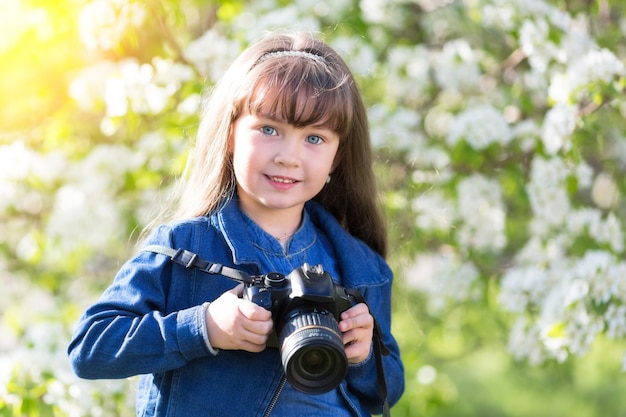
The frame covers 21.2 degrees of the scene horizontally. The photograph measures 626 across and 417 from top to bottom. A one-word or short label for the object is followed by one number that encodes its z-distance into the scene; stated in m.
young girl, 1.60
